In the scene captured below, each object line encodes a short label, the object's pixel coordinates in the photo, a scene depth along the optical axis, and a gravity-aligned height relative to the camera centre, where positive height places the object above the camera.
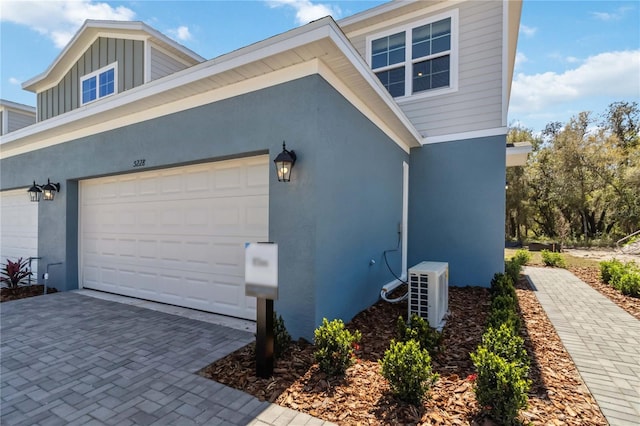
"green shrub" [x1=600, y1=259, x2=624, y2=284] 7.18 -1.40
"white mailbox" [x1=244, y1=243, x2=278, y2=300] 2.85 -0.57
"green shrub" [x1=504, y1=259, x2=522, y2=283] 7.50 -1.46
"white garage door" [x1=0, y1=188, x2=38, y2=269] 7.43 -0.46
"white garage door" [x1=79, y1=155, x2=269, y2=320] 4.61 -0.38
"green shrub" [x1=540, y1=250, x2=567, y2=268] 10.24 -1.64
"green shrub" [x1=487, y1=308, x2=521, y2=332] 3.53 -1.29
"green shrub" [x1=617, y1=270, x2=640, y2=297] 6.24 -1.49
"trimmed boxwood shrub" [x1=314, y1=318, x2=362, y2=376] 2.98 -1.39
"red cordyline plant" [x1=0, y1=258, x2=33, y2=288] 6.58 -1.45
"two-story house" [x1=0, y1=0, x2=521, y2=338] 3.82 +0.88
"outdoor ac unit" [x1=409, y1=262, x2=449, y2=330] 4.14 -1.14
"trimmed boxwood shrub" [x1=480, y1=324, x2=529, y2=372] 2.84 -1.27
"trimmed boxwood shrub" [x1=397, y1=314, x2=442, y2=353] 3.43 -1.42
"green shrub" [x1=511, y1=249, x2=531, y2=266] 8.83 -1.43
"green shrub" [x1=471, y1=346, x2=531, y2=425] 2.25 -1.35
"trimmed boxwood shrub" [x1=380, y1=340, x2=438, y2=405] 2.52 -1.36
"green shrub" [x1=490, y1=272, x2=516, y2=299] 5.17 -1.32
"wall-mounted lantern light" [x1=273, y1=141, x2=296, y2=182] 3.66 +0.55
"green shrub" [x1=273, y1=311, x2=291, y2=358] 3.30 -1.41
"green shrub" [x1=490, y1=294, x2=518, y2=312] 4.29 -1.31
